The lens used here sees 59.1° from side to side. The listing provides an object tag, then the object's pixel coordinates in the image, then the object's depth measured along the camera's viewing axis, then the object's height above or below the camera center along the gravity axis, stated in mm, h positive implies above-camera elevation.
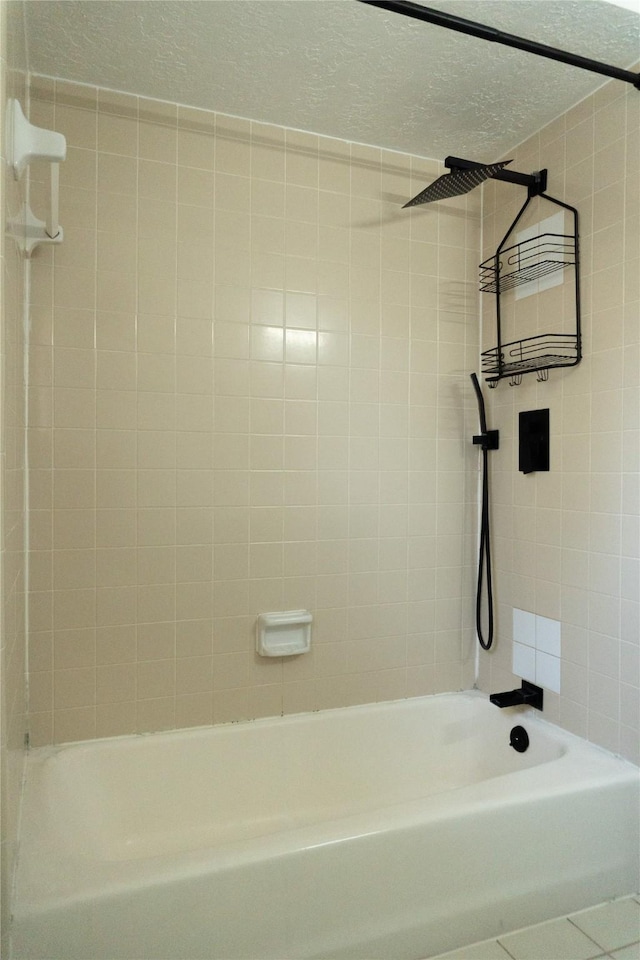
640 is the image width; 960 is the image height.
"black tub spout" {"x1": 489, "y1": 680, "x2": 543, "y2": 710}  2010 -795
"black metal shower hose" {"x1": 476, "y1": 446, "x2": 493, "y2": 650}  2232 -346
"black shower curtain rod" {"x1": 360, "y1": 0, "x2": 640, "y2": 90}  1315 +1088
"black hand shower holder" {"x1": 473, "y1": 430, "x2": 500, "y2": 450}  2263 +146
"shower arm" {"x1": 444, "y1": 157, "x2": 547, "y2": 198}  1951 +1045
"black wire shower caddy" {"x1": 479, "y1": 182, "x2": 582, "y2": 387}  1895 +726
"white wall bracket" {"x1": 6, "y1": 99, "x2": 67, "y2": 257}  1096 +682
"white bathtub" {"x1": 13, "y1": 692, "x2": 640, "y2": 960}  1213 -979
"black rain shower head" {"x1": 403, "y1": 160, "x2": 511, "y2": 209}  1693 +921
